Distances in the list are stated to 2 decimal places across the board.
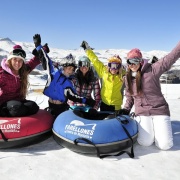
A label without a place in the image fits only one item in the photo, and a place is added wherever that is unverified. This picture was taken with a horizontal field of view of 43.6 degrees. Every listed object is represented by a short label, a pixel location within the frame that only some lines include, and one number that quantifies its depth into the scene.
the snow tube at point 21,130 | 2.96
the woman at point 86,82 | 4.48
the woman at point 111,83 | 4.28
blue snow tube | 2.80
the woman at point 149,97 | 3.27
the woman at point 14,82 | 3.31
